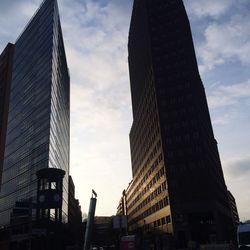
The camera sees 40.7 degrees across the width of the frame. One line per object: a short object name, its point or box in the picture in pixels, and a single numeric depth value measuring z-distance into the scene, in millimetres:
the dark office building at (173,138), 84875
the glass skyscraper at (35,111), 93938
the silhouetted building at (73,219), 90000
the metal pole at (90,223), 15672
